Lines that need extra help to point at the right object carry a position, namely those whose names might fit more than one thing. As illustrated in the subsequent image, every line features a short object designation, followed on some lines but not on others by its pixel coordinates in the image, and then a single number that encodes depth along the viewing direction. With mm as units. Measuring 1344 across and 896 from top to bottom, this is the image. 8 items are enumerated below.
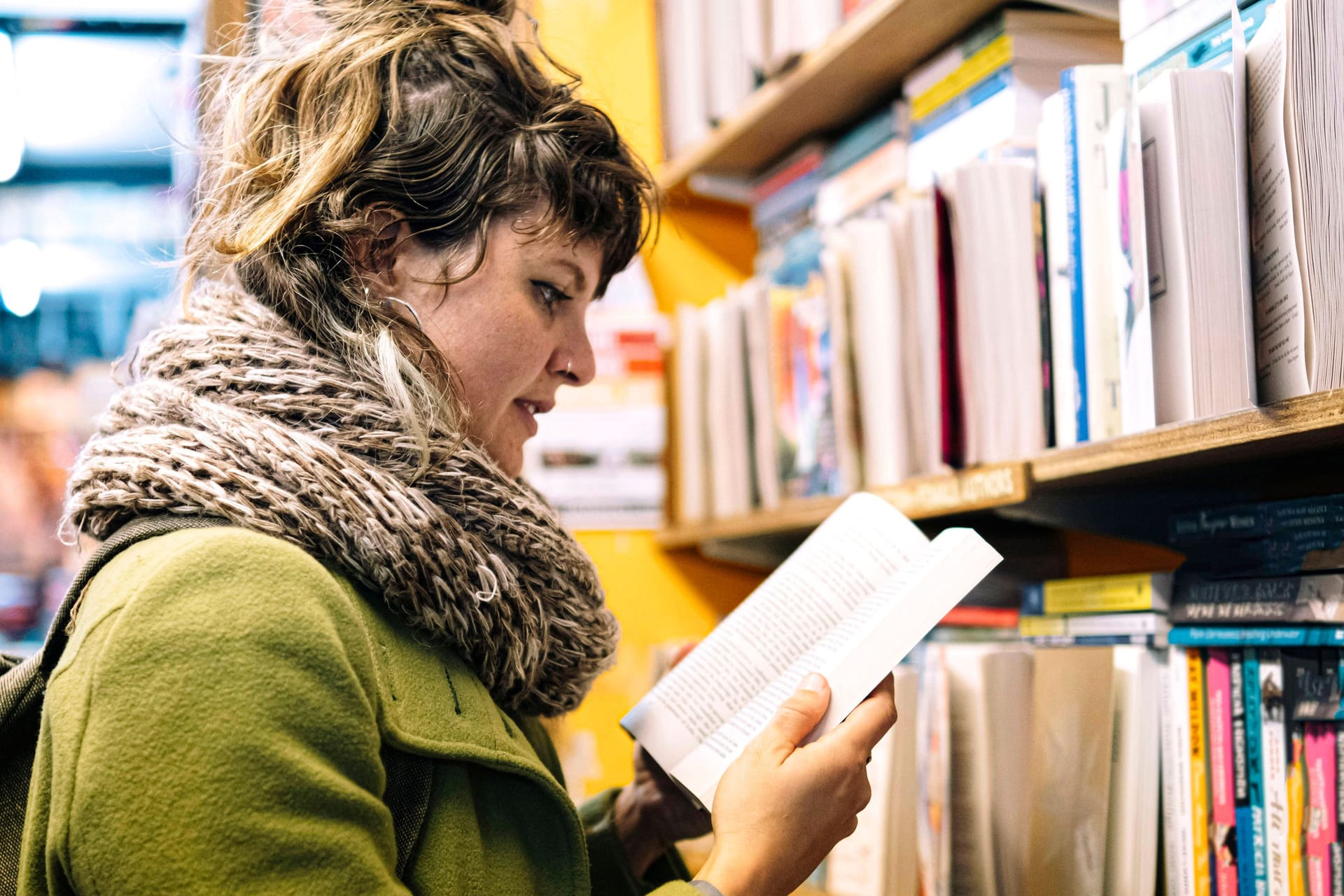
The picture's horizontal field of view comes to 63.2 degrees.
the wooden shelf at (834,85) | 1250
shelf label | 946
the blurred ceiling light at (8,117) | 2104
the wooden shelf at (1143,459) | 692
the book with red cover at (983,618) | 1284
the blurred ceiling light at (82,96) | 2121
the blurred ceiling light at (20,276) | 2027
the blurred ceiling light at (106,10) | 2092
